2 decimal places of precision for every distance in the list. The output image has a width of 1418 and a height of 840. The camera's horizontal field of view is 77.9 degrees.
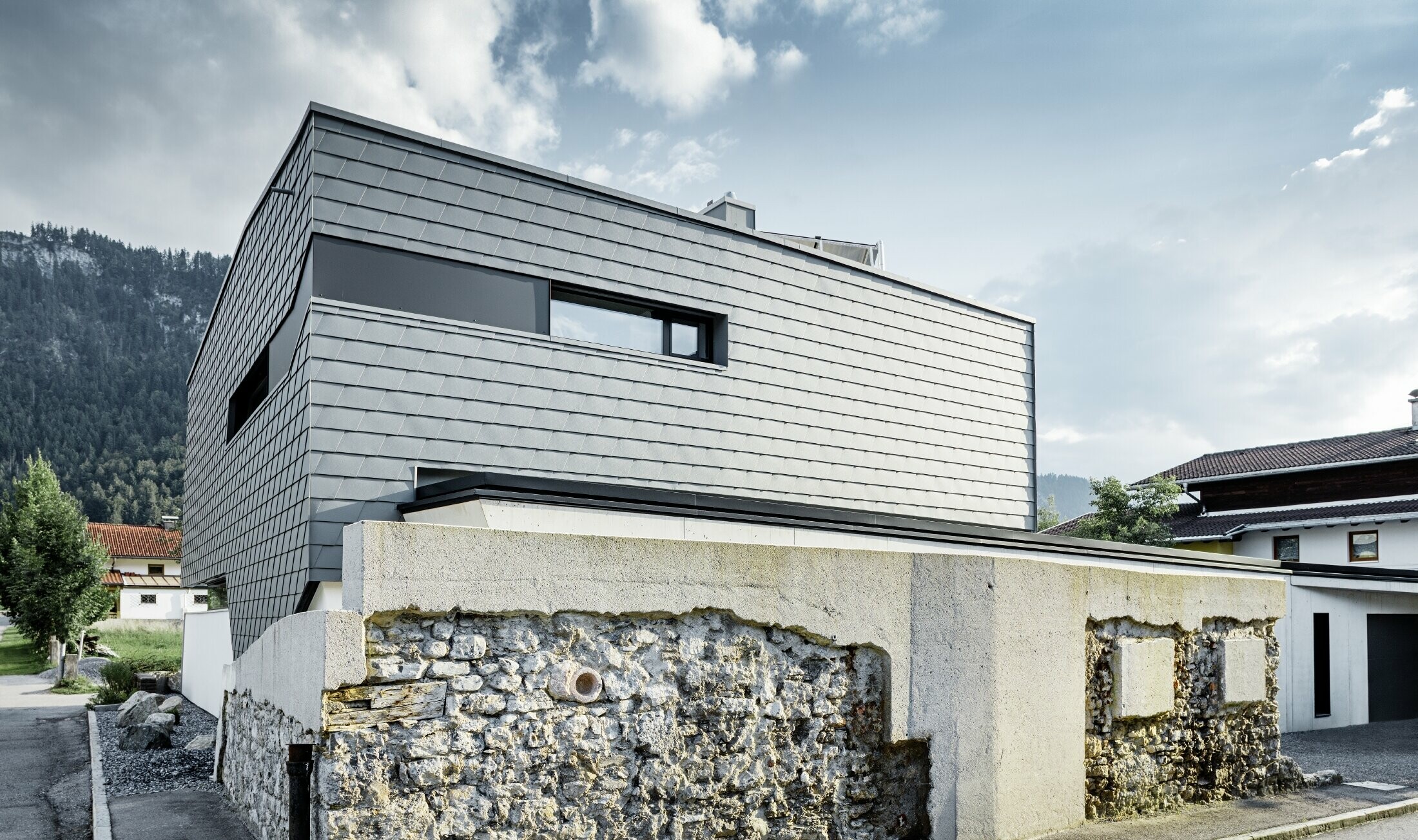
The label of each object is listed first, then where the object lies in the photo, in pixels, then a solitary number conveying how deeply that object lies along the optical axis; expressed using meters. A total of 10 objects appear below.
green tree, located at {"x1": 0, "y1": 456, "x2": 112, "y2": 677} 21.89
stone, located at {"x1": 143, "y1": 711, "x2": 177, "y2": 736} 10.77
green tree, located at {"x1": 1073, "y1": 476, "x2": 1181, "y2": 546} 29.20
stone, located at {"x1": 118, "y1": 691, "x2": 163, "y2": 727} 11.68
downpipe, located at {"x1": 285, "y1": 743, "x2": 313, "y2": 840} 4.11
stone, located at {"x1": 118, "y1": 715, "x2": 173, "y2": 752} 10.58
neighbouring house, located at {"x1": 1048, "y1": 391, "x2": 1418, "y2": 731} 15.78
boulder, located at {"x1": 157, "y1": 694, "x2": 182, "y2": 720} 12.58
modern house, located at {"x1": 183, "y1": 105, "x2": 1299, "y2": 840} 4.50
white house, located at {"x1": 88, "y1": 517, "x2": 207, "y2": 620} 49.66
